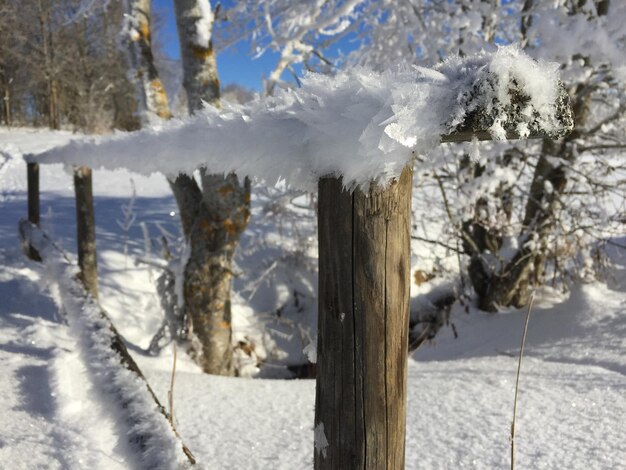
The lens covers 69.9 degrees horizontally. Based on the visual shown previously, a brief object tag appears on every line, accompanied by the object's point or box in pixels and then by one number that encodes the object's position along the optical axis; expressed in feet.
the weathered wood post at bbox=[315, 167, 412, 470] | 2.59
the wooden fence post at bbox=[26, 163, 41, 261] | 15.40
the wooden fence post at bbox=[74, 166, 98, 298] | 12.38
